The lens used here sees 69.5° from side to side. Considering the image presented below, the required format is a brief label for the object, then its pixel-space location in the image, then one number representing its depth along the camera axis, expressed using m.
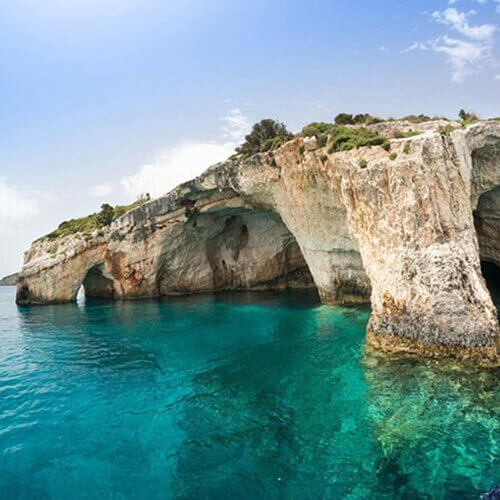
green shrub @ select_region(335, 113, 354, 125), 25.70
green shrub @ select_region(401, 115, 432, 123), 22.96
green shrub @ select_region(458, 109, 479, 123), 21.93
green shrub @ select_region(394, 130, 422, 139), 17.48
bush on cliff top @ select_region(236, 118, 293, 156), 27.31
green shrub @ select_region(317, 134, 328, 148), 20.97
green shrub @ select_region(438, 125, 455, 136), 14.96
